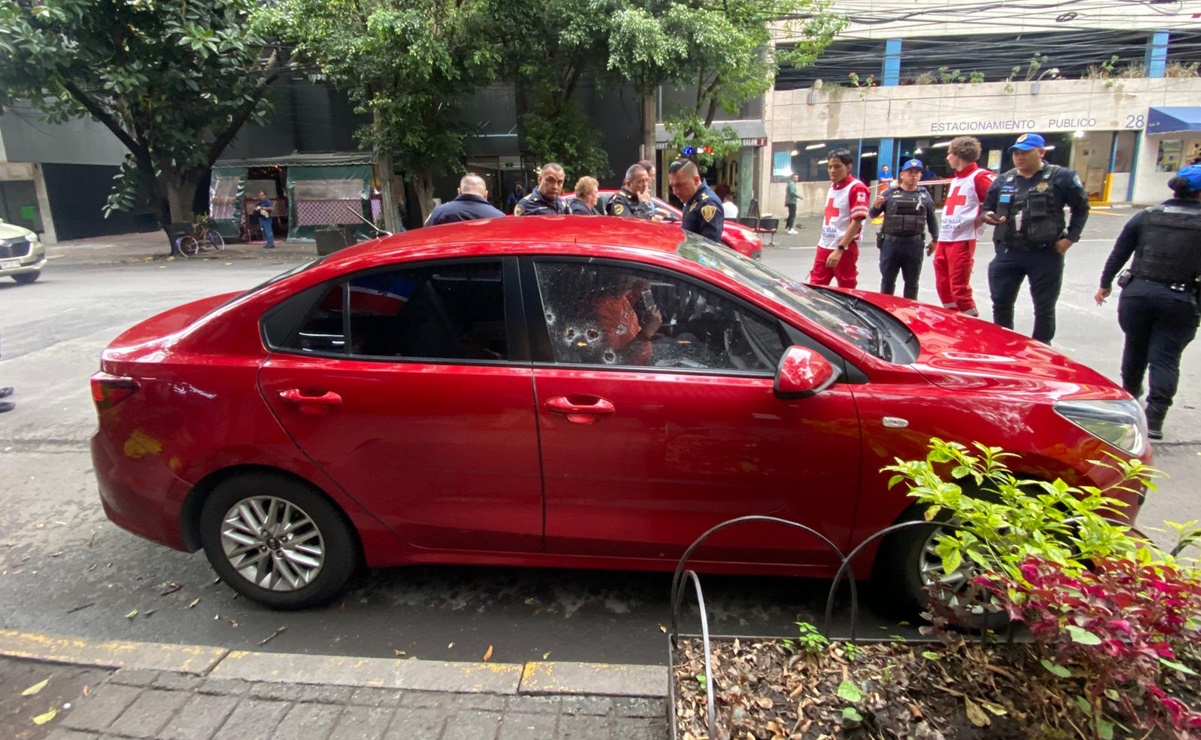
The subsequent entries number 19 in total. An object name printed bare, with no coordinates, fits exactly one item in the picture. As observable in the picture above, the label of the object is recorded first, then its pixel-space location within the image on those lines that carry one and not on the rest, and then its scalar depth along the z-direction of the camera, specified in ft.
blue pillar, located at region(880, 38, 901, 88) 81.82
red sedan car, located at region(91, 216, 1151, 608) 8.66
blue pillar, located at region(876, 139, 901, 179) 82.02
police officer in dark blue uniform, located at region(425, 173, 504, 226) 19.63
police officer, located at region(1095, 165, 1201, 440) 14.07
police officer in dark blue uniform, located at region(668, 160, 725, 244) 18.80
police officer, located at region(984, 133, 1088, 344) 17.40
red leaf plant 4.78
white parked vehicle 41.65
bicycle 61.16
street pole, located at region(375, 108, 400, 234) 58.08
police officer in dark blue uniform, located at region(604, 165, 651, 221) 22.82
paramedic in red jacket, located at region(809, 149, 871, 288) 21.16
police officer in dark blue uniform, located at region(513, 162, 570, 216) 20.96
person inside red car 9.21
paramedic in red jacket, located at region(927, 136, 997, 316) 20.57
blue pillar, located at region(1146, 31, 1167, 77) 83.51
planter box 5.52
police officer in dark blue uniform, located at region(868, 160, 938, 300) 22.09
